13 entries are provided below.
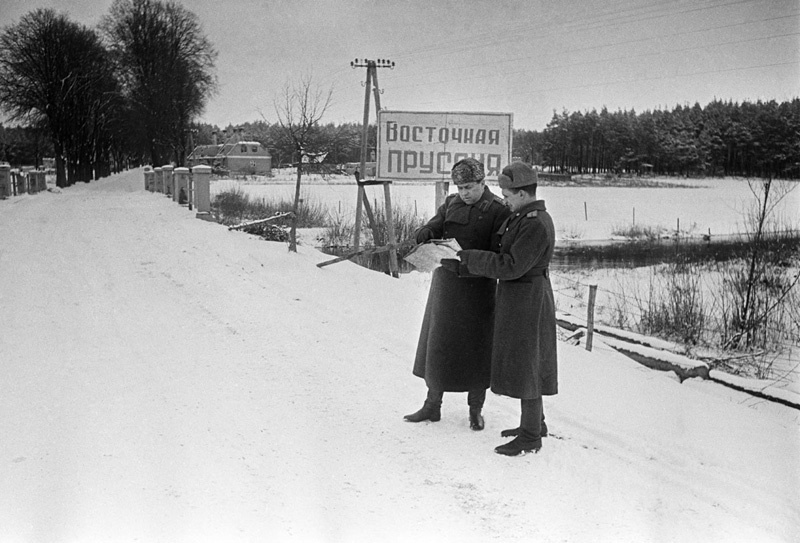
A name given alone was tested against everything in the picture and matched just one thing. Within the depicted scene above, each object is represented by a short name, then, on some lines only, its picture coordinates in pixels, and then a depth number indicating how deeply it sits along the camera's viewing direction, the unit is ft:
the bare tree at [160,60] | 71.15
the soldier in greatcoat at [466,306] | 14.02
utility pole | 36.24
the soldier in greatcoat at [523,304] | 12.64
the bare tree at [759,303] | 31.68
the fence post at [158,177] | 95.29
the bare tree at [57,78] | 64.49
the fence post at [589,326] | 23.95
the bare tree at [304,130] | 40.50
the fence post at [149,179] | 102.68
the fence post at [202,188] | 56.95
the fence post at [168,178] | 84.73
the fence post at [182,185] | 69.21
